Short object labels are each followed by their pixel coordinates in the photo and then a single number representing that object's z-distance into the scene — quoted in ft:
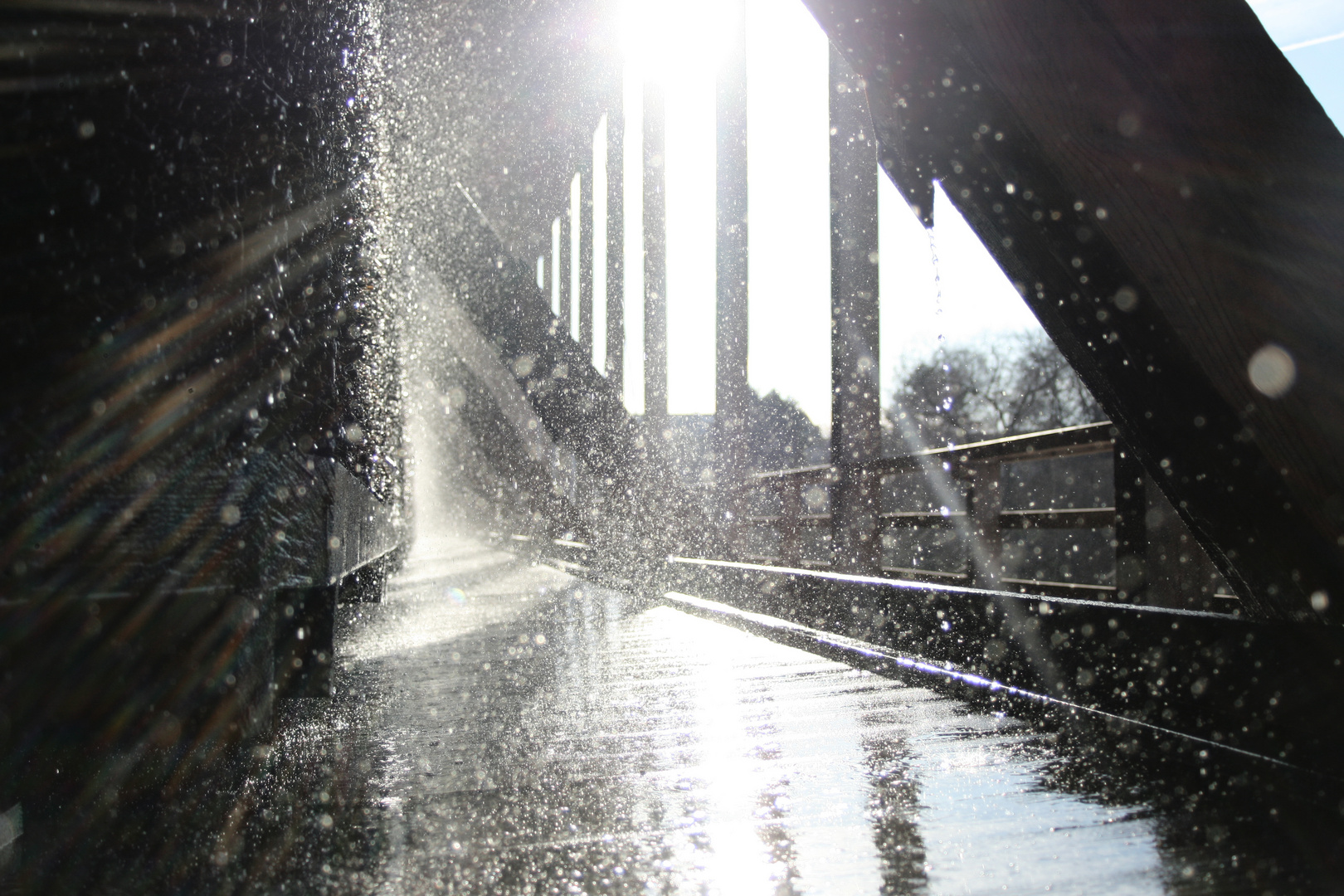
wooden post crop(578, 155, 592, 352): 46.50
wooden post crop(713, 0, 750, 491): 23.56
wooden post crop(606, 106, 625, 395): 35.73
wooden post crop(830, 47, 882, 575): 17.62
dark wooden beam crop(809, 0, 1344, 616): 4.11
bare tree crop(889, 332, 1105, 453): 46.34
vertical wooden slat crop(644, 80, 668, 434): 30.40
